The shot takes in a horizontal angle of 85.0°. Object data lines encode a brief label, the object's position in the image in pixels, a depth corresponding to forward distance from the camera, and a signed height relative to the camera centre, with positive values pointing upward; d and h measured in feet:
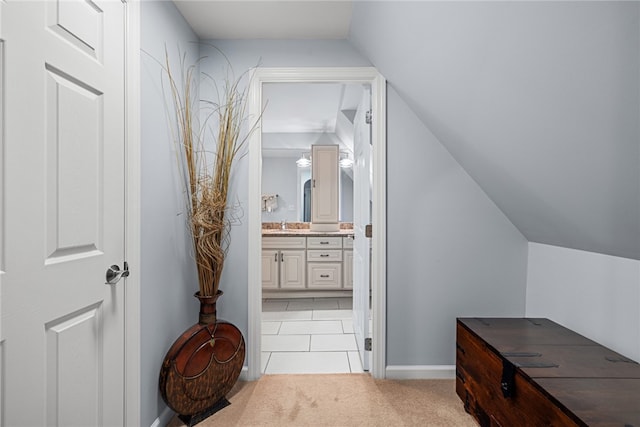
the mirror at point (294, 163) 15.21 +2.31
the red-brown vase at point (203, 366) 5.72 -2.70
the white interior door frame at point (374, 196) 7.47 +0.34
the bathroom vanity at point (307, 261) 14.52 -2.05
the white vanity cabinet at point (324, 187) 15.21 +1.11
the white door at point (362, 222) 7.93 -0.26
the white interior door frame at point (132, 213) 4.91 -0.02
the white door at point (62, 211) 3.16 +0.00
